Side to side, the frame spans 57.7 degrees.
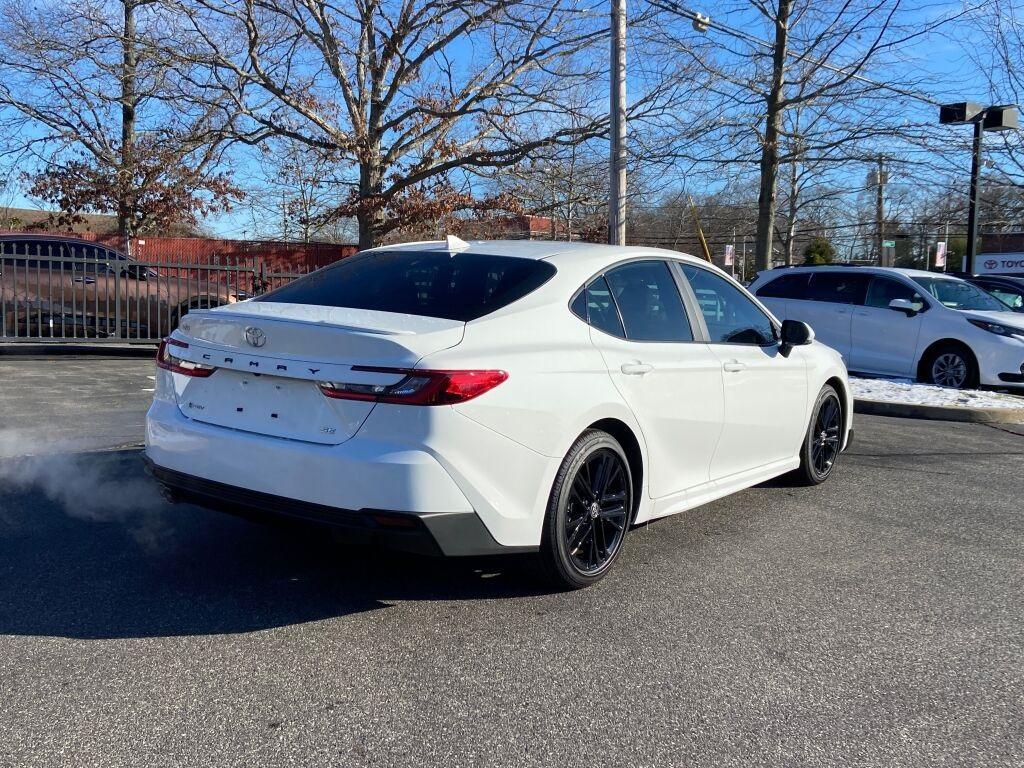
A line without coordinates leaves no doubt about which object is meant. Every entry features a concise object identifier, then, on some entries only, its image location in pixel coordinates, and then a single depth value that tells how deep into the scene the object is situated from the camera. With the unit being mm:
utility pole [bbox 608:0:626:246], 13047
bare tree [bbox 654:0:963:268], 13766
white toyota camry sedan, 3457
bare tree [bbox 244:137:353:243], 21672
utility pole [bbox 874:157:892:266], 15020
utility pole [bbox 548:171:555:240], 20609
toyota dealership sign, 28125
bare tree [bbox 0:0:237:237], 18906
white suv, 11172
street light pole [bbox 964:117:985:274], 14755
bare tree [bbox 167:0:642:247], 19266
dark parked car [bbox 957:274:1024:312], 15227
